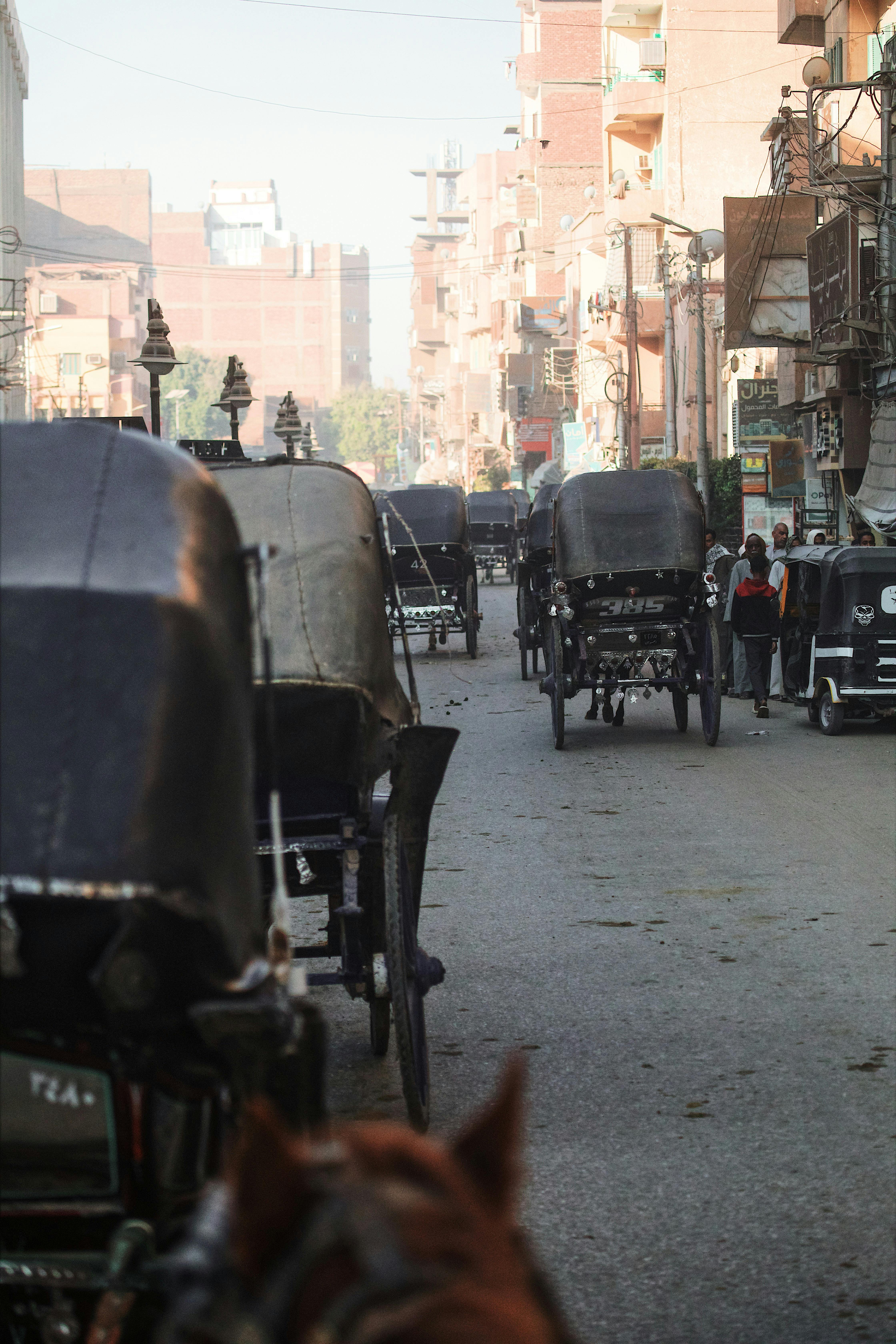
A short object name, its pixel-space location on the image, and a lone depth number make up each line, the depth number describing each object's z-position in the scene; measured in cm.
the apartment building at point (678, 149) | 5588
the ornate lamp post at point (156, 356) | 1883
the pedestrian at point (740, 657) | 1819
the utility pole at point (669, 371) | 4325
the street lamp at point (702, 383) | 3353
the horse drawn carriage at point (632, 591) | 1480
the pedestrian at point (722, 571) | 1933
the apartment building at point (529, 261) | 9356
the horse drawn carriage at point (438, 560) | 2420
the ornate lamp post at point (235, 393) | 2511
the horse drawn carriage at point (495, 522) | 4375
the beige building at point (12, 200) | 6462
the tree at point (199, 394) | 16500
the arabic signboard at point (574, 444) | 7300
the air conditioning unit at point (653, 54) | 5672
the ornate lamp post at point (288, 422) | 2741
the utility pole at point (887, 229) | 2636
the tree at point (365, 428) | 18338
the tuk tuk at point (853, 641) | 1530
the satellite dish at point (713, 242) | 4028
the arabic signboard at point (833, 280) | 2692
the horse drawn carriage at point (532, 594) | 2014
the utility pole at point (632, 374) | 4938
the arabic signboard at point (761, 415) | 3622
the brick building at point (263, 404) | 19150
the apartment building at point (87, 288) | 10188
